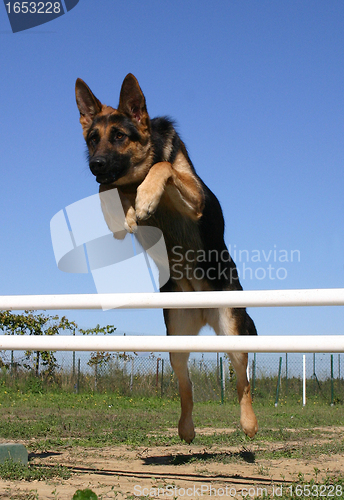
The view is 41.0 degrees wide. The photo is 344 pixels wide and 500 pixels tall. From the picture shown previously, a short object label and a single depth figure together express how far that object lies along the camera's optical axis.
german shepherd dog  4.02
